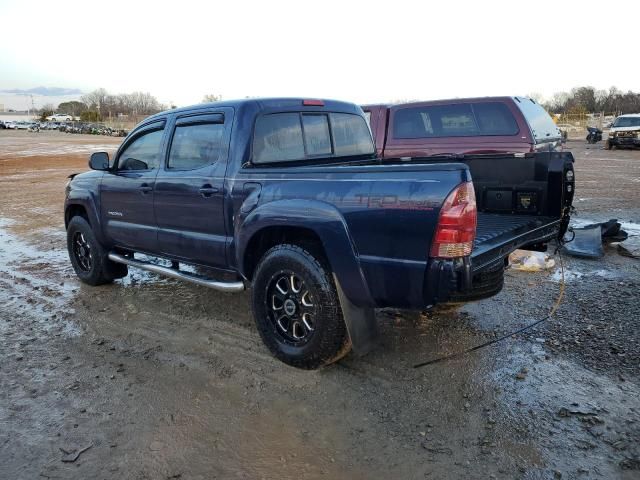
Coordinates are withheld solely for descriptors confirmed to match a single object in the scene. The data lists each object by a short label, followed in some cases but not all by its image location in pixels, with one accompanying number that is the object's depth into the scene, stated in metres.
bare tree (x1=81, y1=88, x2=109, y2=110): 144.12
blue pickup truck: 3.16
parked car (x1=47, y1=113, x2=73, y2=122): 120.61
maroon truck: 8.34
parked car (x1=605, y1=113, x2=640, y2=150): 26.02
